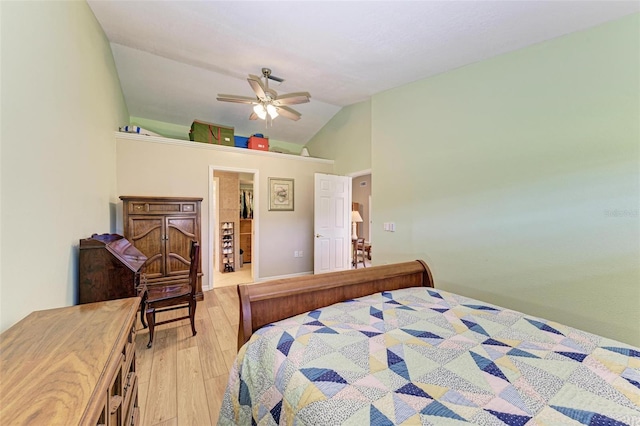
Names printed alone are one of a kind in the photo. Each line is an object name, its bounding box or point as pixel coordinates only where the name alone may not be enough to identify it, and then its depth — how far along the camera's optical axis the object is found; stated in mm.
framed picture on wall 4656
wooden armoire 3068
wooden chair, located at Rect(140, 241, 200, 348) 2355
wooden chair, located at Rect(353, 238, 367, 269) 5555
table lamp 6778
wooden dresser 589
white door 4453
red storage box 4480
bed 797
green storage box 4066
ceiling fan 2794
